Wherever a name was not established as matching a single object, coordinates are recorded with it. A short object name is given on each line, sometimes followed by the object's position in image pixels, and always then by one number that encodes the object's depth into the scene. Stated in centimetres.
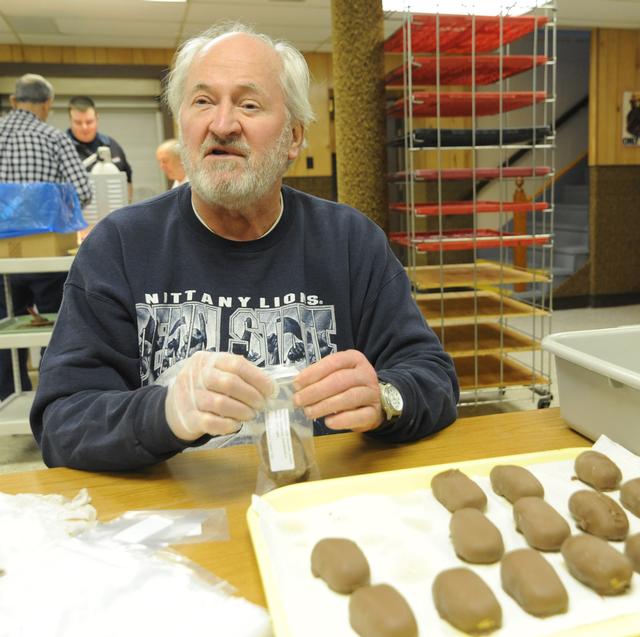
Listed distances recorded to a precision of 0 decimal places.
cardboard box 264
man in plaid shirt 310
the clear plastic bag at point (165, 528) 69
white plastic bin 85
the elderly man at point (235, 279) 100
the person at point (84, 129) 425
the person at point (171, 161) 393
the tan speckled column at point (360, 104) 223
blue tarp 253
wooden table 79
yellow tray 60
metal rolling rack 248
